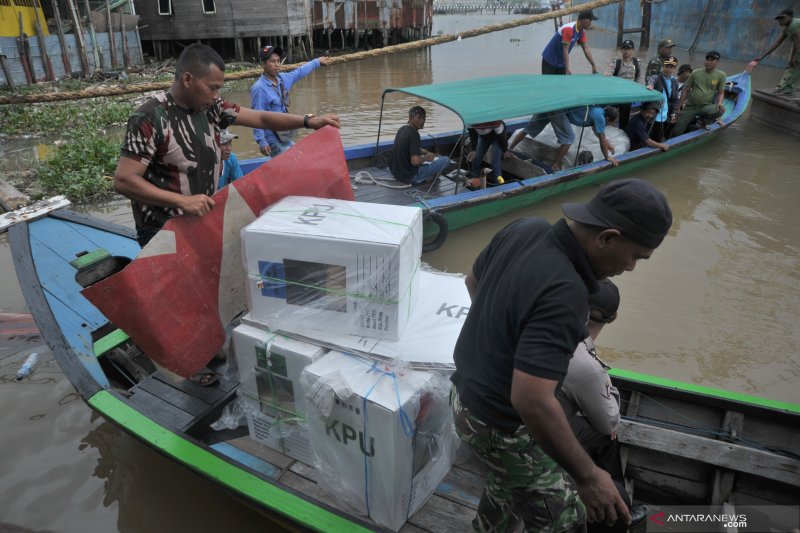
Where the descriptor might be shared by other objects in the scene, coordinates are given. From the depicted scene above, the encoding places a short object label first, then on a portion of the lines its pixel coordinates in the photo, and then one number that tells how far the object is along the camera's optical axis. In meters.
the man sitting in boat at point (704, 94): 8.76
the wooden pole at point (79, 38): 15.14
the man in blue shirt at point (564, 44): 8.17
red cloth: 2.21
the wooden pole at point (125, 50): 17.11
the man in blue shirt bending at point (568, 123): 6.57
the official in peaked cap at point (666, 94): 8.17
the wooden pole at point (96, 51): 15.87
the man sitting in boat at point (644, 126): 7.54
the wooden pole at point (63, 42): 14.81
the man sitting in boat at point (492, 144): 6.36
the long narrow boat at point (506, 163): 5.68
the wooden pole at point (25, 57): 13.76
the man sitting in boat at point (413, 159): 6.23
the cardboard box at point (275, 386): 2.29
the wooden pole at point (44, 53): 14.29
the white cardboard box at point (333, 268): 2.18
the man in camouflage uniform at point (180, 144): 2.41
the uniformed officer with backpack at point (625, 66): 9.31
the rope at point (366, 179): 6.72
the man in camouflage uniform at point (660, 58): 8.55
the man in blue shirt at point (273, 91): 5.54
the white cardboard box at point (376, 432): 1.98
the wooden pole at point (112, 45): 16.38
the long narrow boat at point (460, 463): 2.35
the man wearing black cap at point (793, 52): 9.86
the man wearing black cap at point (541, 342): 1.44
